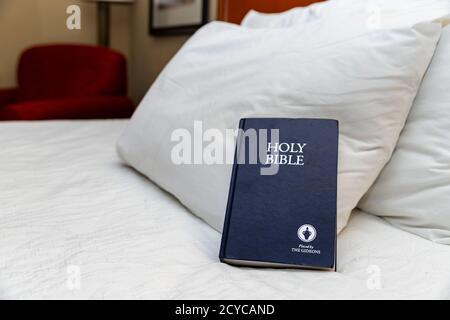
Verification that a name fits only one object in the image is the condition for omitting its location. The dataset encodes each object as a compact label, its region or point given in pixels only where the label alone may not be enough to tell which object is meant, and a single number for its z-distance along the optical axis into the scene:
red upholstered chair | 1.98
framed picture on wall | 2.04
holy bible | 0.60
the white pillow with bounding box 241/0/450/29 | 0.81
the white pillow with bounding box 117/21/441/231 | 0.70
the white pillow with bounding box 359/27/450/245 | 0.68
